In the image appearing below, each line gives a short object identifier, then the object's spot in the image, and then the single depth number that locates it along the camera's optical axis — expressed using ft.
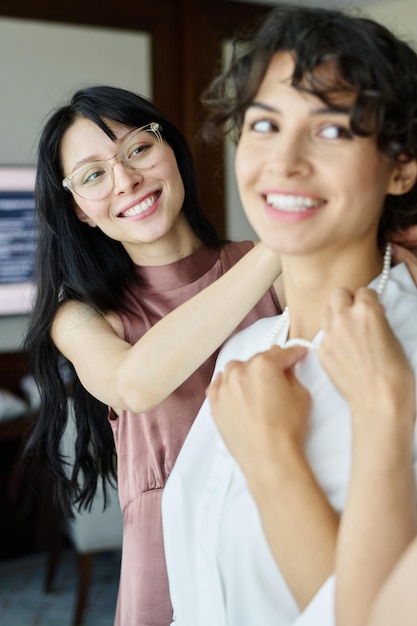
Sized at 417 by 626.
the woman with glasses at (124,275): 4.67
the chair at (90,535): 10.52
